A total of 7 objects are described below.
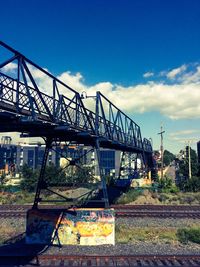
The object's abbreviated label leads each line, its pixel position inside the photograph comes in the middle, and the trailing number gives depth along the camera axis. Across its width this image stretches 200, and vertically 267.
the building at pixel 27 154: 115.27
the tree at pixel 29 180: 45.91
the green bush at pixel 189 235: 17.10
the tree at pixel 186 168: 54.40
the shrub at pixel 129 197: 31.62
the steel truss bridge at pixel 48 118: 12.35
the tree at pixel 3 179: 60.04
